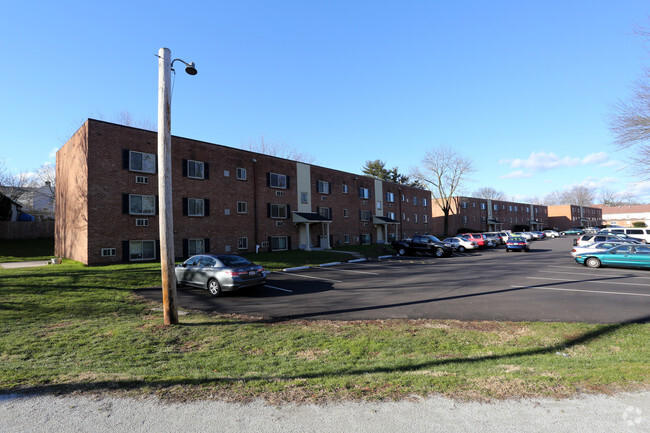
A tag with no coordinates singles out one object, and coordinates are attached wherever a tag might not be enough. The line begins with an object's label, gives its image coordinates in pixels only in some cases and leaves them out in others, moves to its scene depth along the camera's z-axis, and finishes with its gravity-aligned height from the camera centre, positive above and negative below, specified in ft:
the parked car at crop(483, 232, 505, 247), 125.04 -5.40
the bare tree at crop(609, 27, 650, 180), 53.31 +15.91
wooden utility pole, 24.71 +2.83
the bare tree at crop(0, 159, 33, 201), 138.41 +19.89
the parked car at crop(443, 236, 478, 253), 110.73 -6.65
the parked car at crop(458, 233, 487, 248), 115.44 -5.31
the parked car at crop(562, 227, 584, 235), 236.28 -7.07
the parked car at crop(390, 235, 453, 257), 90.84 -5.86
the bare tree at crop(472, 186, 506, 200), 340.39 +31.34
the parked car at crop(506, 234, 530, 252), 101.65 -6.51
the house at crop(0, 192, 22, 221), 113.39 +9.01
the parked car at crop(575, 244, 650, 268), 53.49 -6.08
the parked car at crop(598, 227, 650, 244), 100.07 -3.66
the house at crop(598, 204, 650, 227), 365.28 +9.23
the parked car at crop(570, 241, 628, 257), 60.49 -4.88
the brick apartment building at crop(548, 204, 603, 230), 326.03 +5.28
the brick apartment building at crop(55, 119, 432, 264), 62.59 +7.25
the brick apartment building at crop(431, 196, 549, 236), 204.85 +5.85
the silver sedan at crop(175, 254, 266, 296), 37.45 -5.19
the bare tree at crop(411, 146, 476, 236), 185.37 +20.01
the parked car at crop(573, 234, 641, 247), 72.61 -3.88
